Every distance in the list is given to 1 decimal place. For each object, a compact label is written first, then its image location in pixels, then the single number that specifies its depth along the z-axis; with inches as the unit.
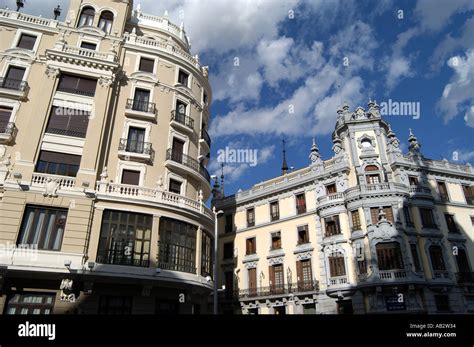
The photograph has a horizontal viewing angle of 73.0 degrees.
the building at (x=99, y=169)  645.9
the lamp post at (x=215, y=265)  797.2
